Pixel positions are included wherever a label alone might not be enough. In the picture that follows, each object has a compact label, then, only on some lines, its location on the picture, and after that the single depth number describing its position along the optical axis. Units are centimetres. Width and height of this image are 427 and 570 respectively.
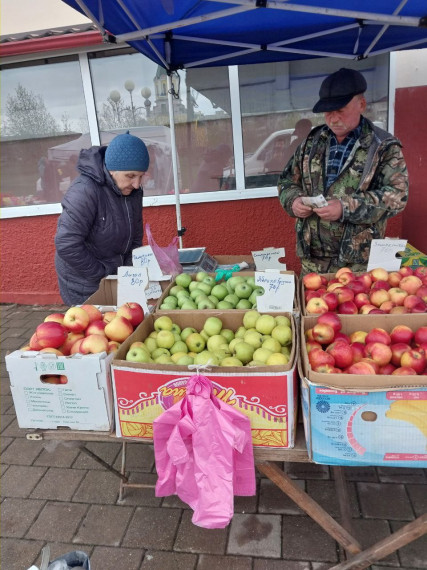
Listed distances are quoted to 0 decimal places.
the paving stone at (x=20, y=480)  270
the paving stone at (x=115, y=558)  217
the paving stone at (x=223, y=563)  210
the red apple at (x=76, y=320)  200
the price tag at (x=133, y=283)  224
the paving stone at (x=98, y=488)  259
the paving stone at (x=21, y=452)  298
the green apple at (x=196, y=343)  197
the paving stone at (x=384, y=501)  234
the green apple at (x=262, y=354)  174
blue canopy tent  220
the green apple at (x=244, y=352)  180
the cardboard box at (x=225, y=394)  151
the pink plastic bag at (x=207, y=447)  149
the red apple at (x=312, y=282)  236
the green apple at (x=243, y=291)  236
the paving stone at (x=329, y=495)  238
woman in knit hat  259
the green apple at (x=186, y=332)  204
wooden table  157
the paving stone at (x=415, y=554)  205
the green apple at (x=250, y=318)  200
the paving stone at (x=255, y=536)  218
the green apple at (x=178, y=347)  192
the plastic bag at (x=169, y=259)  274
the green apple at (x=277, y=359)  168
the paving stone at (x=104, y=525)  232
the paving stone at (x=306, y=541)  212
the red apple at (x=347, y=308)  206
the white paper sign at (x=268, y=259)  279
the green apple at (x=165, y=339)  194
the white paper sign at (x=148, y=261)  260
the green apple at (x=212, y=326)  201
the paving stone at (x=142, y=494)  253
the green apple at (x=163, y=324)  204
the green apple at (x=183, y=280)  253
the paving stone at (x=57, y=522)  237
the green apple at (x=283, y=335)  187
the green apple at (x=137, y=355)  174
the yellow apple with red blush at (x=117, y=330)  195
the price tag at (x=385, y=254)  242
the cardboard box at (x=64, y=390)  163
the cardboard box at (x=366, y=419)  140
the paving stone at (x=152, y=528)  227
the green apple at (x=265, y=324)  193
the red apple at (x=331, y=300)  207
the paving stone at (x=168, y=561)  214
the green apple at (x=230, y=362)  171
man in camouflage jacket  258
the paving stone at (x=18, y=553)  223
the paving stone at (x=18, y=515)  243
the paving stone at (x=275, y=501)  240
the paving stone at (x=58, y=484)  264
